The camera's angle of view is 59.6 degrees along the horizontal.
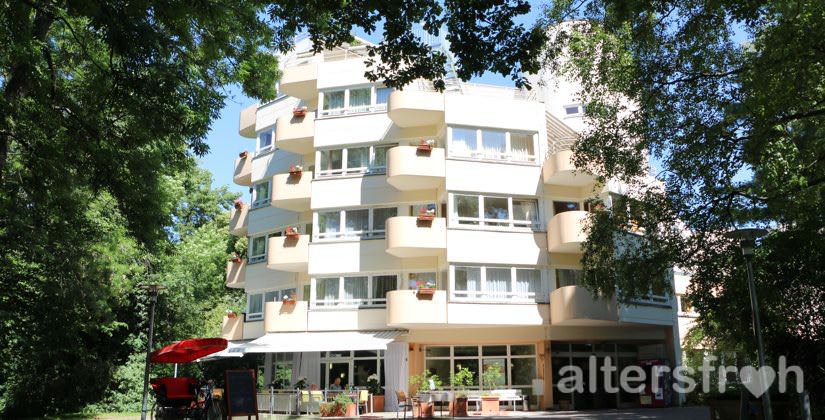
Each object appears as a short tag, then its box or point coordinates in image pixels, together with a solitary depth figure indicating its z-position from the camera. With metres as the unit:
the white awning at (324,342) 26.09
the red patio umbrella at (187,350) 19.09
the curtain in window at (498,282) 27.05
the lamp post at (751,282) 14.15
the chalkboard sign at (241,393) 14.27
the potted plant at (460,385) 23.56
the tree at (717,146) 14.12
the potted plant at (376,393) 26.36
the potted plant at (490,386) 25.08
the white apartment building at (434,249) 26.83
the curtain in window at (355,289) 28.44
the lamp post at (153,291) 21.22
